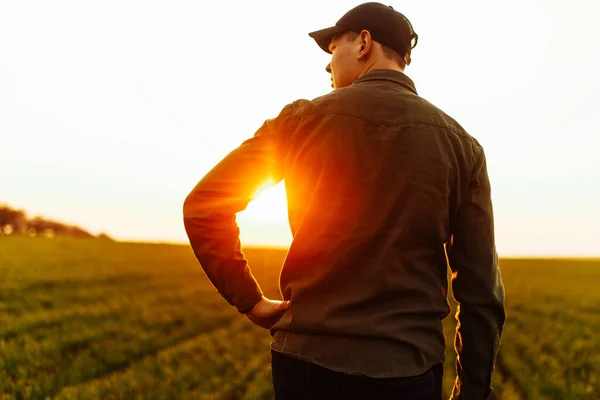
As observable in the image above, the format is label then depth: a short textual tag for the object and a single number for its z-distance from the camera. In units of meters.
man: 1.79
